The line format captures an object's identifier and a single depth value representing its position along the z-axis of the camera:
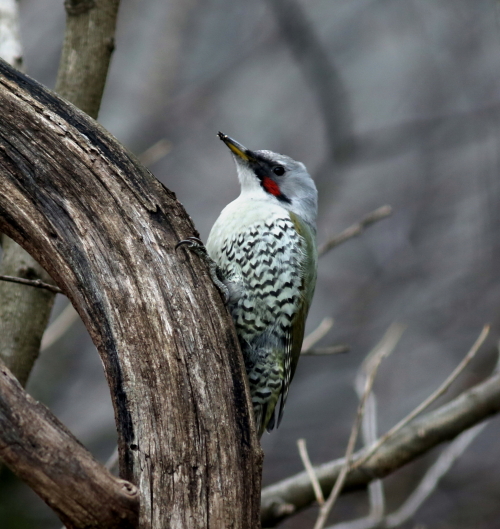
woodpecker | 5.91
